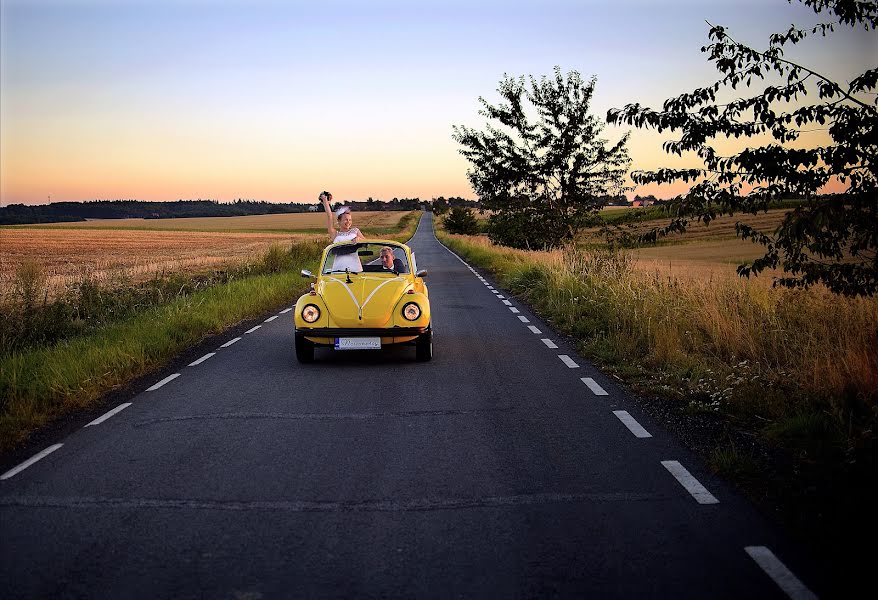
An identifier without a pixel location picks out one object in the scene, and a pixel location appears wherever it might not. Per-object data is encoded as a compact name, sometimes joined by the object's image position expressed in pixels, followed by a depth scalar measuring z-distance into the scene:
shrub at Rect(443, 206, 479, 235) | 100.50
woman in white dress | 10.56
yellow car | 9.41
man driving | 10.73
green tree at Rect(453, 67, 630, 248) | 27.78
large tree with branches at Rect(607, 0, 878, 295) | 5.93
